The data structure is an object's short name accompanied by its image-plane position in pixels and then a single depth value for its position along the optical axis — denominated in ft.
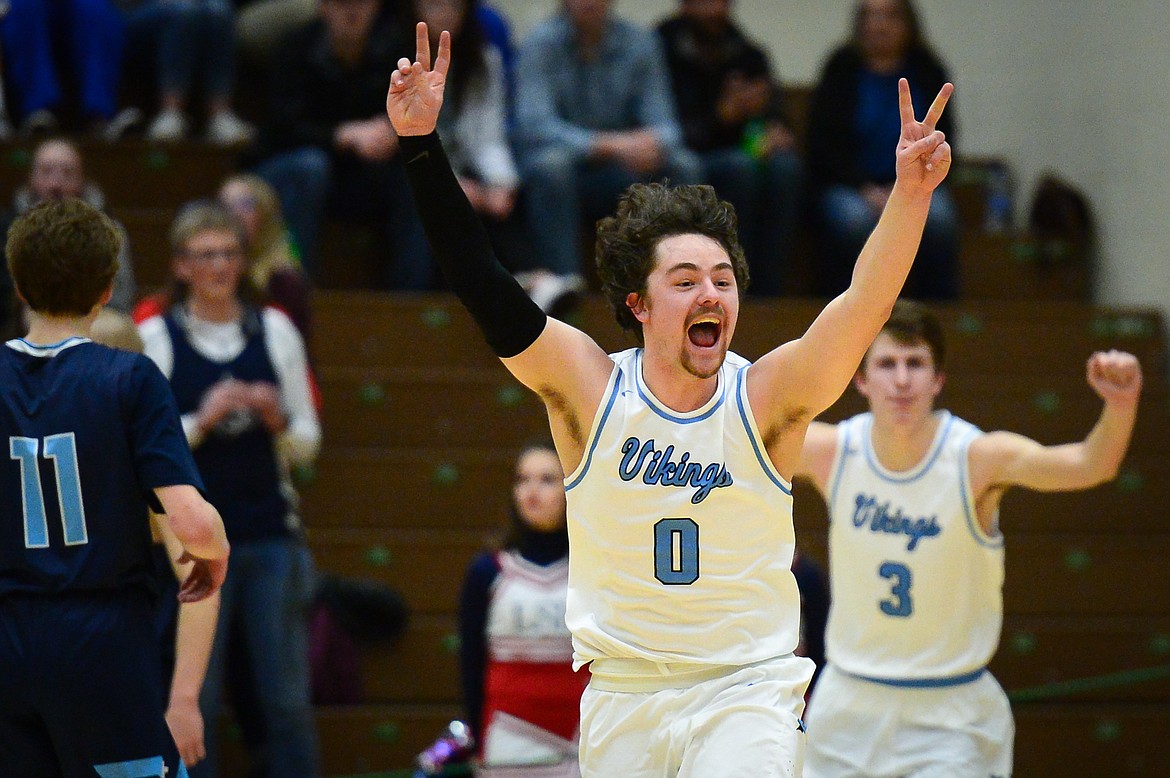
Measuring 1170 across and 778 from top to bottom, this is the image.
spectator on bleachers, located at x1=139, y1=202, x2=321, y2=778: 35.94
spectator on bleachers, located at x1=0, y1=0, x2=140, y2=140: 54.65
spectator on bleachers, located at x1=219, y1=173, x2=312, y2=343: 42.39
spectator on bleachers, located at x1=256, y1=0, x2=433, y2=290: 51.96
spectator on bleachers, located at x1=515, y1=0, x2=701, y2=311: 51.72
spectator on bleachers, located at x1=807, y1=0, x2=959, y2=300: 54.65
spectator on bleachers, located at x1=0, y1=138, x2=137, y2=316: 45.96
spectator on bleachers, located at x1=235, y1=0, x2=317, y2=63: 62.23
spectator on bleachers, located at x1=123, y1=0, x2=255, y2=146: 56.24
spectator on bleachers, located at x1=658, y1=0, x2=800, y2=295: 54.13
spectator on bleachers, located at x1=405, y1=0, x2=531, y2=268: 51.29
